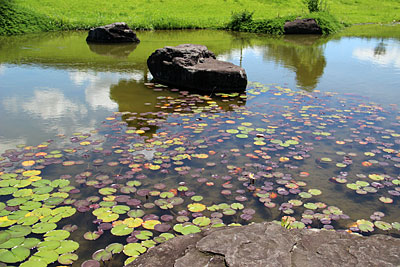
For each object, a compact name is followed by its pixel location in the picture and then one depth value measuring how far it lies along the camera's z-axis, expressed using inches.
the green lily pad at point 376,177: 153.6
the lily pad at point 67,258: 104.0
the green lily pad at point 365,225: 121.7
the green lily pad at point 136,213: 126.5
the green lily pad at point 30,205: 129.3
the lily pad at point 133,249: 107.7
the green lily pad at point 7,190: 138.3
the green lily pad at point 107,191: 139.2
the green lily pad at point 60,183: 143.9
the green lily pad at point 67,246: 108.4
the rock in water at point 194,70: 281.6
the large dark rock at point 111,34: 534.0
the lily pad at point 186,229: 118.3
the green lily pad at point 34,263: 102.1
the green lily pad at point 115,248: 108.9
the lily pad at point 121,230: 117.1
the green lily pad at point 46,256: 104.4
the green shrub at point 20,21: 619.5
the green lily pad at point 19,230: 115.3
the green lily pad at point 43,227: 116.8
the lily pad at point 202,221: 122.7
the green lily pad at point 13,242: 110.0
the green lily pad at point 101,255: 105.7
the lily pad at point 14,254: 104.3
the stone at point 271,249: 77.7
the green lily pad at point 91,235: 114.5
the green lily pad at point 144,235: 115.5
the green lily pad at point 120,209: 128.1
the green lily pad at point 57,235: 113.6
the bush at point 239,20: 799.1
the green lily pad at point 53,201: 132.4
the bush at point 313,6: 839.2
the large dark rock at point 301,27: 724.0
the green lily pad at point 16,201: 131.2
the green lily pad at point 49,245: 109.4
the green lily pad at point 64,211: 125.6
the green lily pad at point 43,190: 138.9
